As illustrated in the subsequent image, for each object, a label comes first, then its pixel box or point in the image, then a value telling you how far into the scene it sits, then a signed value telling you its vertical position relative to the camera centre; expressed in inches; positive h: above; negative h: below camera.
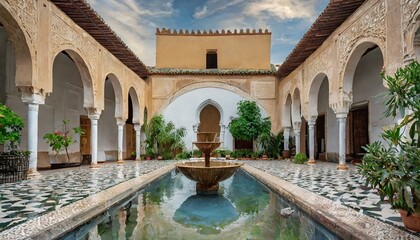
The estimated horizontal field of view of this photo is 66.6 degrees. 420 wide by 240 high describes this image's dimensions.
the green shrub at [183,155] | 717.3 -51.6
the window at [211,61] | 932.0 +208.9
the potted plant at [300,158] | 567.2 -46.8
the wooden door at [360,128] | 562.1 +7.5
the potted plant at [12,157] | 289.6 -23.2
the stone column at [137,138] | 689.3 -12.3
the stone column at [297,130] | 636.1 +3.5
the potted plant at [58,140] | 435.4 -10.4
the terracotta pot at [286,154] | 709.9 -48.2
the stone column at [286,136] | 715.4 -8.4
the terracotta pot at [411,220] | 133.8 -37.8
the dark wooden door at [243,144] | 822.5 -30.3
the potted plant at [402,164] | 130.3 -13.8
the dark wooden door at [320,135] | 699.4 -6.1
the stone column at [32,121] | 328.8 +12.1
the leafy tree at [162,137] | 706.8 -10.3
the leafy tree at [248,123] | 726.5 +21.4
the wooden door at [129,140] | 770.8 -18.8
